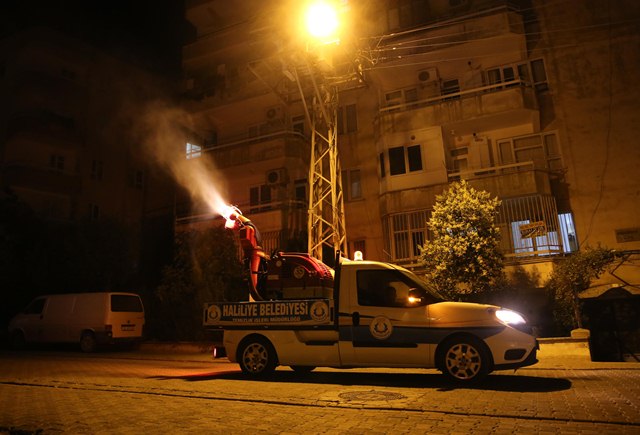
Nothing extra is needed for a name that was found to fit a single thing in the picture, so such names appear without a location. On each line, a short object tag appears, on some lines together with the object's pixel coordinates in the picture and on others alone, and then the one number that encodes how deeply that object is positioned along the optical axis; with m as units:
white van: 15.18
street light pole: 14.41
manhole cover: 5.98
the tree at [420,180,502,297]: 13.03
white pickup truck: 6.91
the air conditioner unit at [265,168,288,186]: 20.58
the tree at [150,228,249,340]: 15.91
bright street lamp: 13.50
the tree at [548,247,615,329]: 12.57
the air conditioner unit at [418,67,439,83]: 19.17
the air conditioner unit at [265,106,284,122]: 22.31
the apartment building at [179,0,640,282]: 15.70
